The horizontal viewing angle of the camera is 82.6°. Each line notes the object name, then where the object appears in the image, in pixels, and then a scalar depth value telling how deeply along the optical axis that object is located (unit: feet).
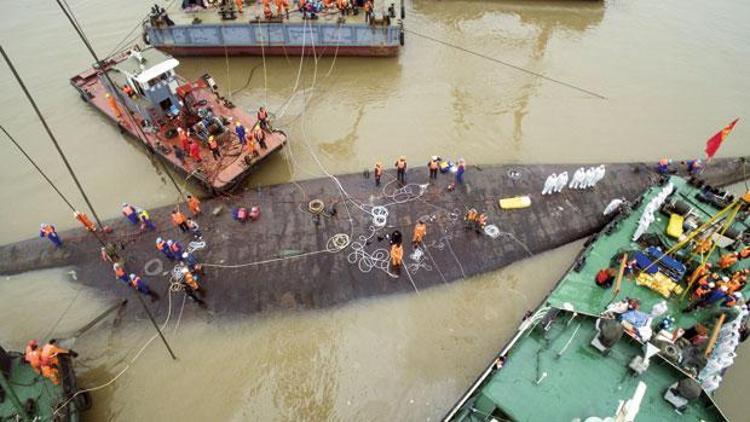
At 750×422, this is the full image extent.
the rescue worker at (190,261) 43.91
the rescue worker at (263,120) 53.34
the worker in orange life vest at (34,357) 34.94
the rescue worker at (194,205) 48.08
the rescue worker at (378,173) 49.38
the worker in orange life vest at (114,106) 55.06
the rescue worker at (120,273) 41.88
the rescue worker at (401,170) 49.65
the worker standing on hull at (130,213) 47.70
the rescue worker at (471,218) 45.73
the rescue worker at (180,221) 45.53
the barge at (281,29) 68.23
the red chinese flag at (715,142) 39.22
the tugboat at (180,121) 51.26
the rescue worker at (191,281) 40.78
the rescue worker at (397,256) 42.34
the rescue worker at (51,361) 35.12
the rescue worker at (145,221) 47.60
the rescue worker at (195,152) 50.75
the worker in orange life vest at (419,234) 43.73
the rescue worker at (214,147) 50.23
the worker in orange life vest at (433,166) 50.34
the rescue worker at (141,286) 41.93
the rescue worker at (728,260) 38.80
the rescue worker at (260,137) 52.60
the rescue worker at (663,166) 51.24
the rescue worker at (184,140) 50.01
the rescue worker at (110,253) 45.47
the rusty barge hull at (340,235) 44.24
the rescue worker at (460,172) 49.49
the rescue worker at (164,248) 43.96
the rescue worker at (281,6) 68.54
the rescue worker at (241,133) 52.54
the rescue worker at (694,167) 50.65
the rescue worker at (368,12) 67.48
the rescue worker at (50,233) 46.91
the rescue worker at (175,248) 43.90
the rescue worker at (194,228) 47.10
